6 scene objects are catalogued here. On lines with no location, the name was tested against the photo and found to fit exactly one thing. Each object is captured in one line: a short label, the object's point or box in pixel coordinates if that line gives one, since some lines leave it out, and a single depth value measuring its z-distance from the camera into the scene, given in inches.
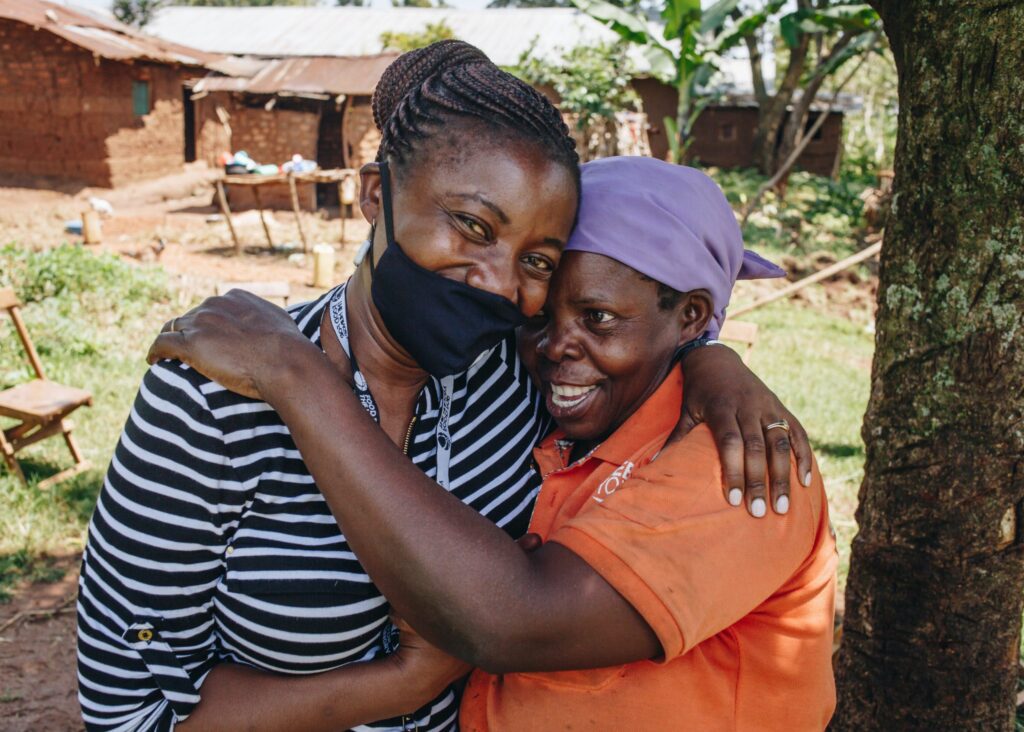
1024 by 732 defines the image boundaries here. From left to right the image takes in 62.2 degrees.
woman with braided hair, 55.9
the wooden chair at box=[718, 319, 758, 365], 226.8
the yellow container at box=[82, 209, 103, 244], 509.0
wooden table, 516.1
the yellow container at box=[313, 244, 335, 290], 448.8
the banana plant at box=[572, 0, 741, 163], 422.0
